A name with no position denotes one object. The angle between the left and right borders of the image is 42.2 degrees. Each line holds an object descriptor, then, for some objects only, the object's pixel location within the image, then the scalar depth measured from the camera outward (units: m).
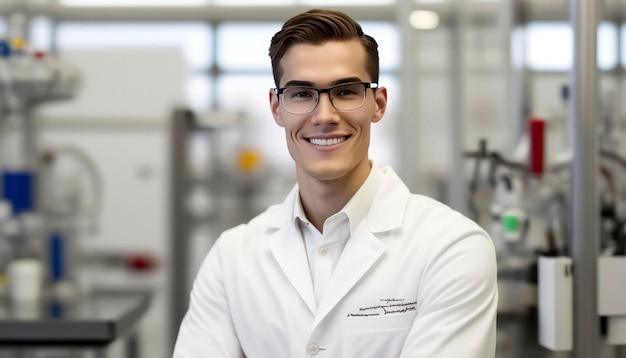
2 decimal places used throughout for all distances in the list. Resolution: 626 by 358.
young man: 1.28
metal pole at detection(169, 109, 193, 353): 3.31
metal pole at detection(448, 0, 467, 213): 2.47
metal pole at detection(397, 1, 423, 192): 2.69
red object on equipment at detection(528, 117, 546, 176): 1.88
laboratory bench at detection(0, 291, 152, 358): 2.40
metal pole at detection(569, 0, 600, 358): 1.66
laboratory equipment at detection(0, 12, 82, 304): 2.97
